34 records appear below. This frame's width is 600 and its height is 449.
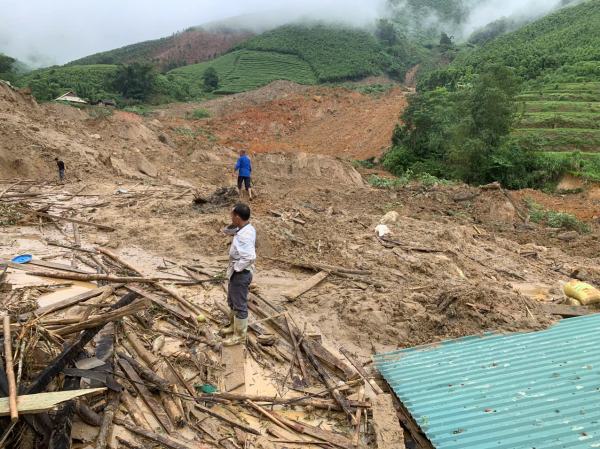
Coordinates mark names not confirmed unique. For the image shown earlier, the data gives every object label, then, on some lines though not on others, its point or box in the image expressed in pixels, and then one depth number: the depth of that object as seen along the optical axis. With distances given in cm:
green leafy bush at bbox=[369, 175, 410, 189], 1851
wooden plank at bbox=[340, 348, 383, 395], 430
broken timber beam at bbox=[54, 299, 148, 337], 346
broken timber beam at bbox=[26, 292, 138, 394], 280
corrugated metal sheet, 324
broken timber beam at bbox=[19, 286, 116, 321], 410
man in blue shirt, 1099
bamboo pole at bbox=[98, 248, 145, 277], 629
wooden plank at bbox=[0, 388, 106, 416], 241
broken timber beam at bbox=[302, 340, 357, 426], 382
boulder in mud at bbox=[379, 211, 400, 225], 1050
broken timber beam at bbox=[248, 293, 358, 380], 452
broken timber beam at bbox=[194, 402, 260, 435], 344
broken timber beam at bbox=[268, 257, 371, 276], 743
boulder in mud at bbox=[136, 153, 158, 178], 1695
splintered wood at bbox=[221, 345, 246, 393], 405
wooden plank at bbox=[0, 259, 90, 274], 582
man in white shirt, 440
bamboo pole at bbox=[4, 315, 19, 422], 232
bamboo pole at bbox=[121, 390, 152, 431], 322
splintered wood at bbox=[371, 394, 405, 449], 332
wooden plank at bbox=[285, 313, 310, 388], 434
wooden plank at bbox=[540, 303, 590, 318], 568
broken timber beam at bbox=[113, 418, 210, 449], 307
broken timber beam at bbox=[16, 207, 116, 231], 859
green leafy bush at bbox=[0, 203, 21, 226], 823
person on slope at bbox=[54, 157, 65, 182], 1339
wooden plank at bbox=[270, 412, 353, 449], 345
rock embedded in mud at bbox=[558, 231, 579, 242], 1218
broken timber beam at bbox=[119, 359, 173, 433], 330
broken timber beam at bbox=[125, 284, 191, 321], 496
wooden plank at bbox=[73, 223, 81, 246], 754
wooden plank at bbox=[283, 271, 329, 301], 641
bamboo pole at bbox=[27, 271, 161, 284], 551
